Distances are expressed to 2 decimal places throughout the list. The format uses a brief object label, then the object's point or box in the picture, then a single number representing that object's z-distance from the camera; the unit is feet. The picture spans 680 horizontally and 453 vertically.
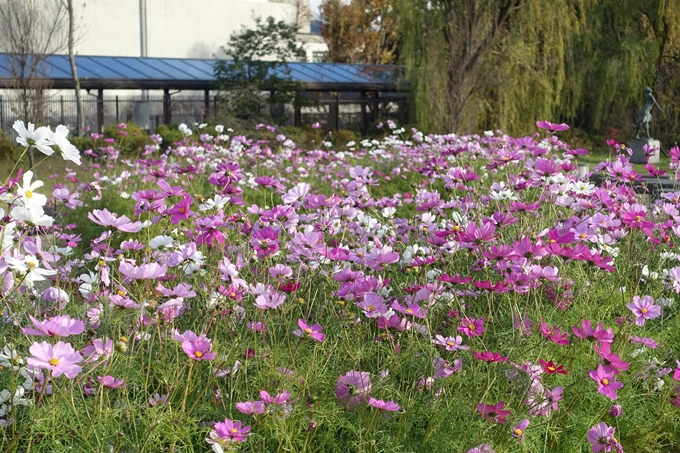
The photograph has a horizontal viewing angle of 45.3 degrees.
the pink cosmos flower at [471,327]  7.37
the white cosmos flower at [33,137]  6.57
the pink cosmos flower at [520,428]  6.50
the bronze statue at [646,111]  53.31
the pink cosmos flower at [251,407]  6.22
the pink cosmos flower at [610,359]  6.30
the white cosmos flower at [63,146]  6.57
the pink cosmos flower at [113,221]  7.48
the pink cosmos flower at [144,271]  6.43
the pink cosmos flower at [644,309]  7.62
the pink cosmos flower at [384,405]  6.16
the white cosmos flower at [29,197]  6.27
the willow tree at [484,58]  49.67
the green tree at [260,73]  63.72
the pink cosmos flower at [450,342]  7.35
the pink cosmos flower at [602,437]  6.58
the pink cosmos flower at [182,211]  8.41
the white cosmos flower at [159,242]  8.34
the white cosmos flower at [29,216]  6.28
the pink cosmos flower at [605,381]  6.25
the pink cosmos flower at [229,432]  5.77
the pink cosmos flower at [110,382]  6.17
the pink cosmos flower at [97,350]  6.43
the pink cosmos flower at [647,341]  7.52
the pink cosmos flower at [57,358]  5.20
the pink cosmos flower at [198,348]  5.91
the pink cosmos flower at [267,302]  7.09
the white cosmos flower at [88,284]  8.34
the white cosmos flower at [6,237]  6.42
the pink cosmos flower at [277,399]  6.52
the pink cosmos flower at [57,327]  5.56
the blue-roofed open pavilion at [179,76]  62.75
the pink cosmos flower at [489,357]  6.33
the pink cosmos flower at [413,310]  7.20
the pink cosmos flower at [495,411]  6.51
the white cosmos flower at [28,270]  5.92
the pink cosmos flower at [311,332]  6.75
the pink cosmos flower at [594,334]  6.32
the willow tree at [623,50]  65.10
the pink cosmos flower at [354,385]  6.97
